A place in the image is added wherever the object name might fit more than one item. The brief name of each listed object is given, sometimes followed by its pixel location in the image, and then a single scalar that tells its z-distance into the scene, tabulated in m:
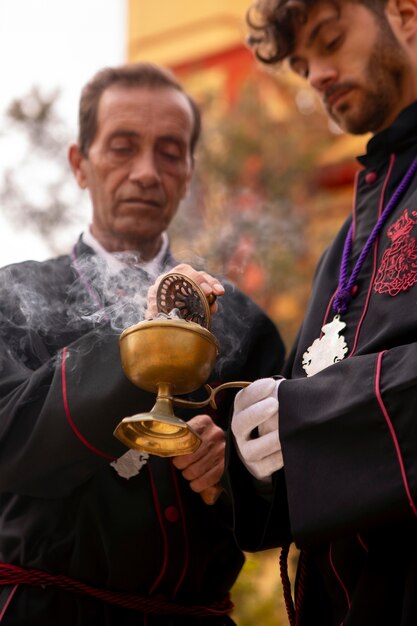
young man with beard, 2.33
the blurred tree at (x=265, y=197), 10.66
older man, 2.71
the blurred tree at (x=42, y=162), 9.91
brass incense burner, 2.38
